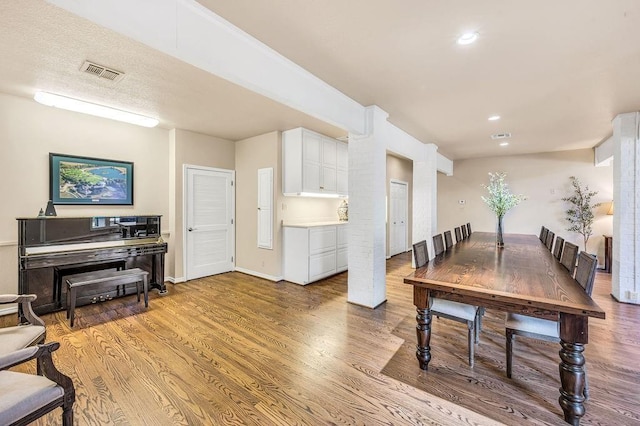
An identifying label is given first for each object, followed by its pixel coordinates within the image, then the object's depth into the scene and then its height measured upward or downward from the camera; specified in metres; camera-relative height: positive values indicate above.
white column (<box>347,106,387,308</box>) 3.50 -0.02
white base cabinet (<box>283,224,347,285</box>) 4.48 -0.69
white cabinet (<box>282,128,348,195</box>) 4.58 +0.83
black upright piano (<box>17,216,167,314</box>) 3.20 -0.50
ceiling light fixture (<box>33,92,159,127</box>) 3.19 +1.28
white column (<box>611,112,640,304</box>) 3.73 +0.04
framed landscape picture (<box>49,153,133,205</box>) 3.58 +0.43
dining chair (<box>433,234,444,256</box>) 3.22 -0.39
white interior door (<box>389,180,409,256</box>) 7.08 -0.13
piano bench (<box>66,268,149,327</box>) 3.03 -0.81
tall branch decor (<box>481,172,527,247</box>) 3.62 +0.12
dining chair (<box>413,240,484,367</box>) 2.19 -0.81
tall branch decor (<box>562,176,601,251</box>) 5.90 +0.02
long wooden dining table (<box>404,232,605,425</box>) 1.65 -0.54
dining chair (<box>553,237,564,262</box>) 3.03 -0.43
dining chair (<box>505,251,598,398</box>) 1.89 -0.81
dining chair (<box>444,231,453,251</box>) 3.73 -0.40
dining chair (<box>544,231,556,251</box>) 3.74 -0.41
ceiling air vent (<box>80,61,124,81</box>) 2.52 +1.31
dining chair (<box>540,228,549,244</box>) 4.25 -0.38
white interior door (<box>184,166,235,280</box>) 4.74 -0.18
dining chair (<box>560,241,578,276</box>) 2.43 -0.41
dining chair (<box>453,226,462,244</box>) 4.42 -0.38
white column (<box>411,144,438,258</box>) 5.56 +0.38
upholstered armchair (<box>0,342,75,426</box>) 1.20 -0.82
